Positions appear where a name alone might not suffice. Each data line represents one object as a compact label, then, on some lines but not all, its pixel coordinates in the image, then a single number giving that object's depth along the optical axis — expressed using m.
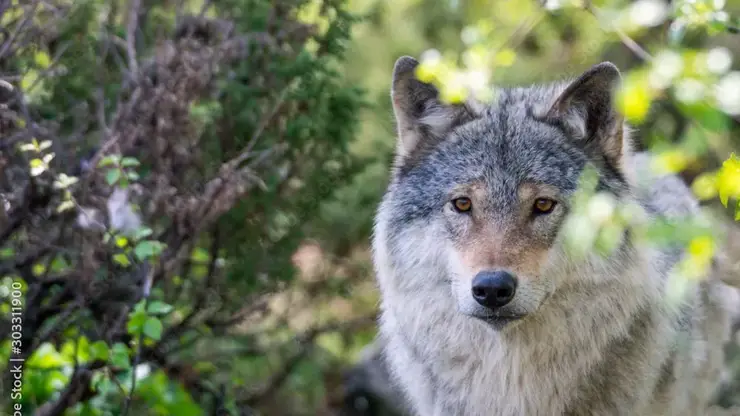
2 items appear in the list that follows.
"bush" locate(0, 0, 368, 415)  8.96
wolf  7.41
